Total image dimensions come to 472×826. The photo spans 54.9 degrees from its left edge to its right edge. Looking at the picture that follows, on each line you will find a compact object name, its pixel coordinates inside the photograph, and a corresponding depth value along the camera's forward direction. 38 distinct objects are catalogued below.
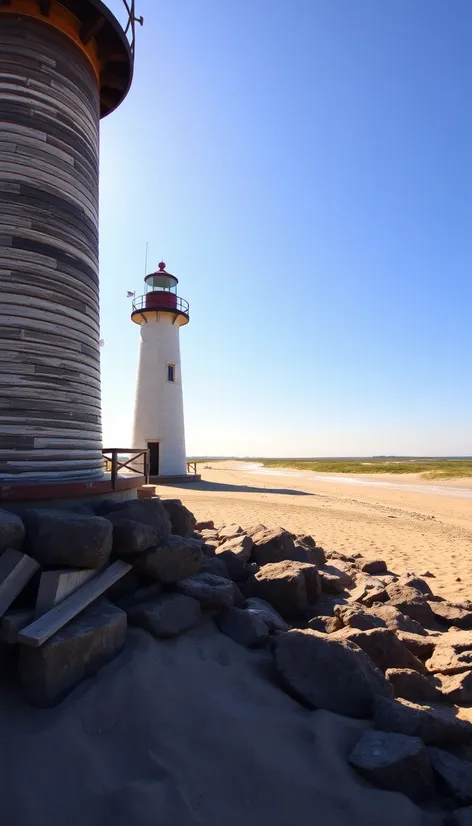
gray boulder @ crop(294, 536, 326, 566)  7.50
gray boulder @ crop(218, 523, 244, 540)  8.23
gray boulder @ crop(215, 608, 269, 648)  4.32
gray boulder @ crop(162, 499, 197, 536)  6.02
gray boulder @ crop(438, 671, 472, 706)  4.18
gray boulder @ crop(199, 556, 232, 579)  5.53
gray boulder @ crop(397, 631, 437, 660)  4.99
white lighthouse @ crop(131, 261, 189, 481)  24.38
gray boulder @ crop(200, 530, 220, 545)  8.38
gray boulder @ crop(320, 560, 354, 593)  6.71
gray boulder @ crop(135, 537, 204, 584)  4.45
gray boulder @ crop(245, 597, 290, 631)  4.71
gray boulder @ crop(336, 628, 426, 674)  4.48
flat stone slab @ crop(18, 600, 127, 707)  3.19
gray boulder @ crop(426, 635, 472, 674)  4.61
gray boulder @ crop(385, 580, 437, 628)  5.95
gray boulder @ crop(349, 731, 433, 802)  2.95
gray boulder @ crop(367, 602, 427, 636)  5.42
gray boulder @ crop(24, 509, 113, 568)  3.89
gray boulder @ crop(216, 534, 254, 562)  6.50
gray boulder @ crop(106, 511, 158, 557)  4.33
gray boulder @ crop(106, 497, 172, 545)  4.77
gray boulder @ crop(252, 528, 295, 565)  6.72
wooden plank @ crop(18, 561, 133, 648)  3.14
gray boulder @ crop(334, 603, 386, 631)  4.92
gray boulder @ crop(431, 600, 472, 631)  5.95
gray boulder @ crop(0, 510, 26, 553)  3.79
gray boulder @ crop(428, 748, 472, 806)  2.92
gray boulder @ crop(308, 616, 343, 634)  4.95
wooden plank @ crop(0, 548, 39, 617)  3.47
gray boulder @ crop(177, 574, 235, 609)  4.48
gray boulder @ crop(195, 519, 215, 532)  10.06
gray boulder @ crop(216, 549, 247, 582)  6.00
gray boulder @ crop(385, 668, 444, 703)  4.12
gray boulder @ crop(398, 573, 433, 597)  6.90
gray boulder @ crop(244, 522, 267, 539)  8.02
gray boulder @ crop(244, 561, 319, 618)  5.50
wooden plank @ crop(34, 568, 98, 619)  3.54
